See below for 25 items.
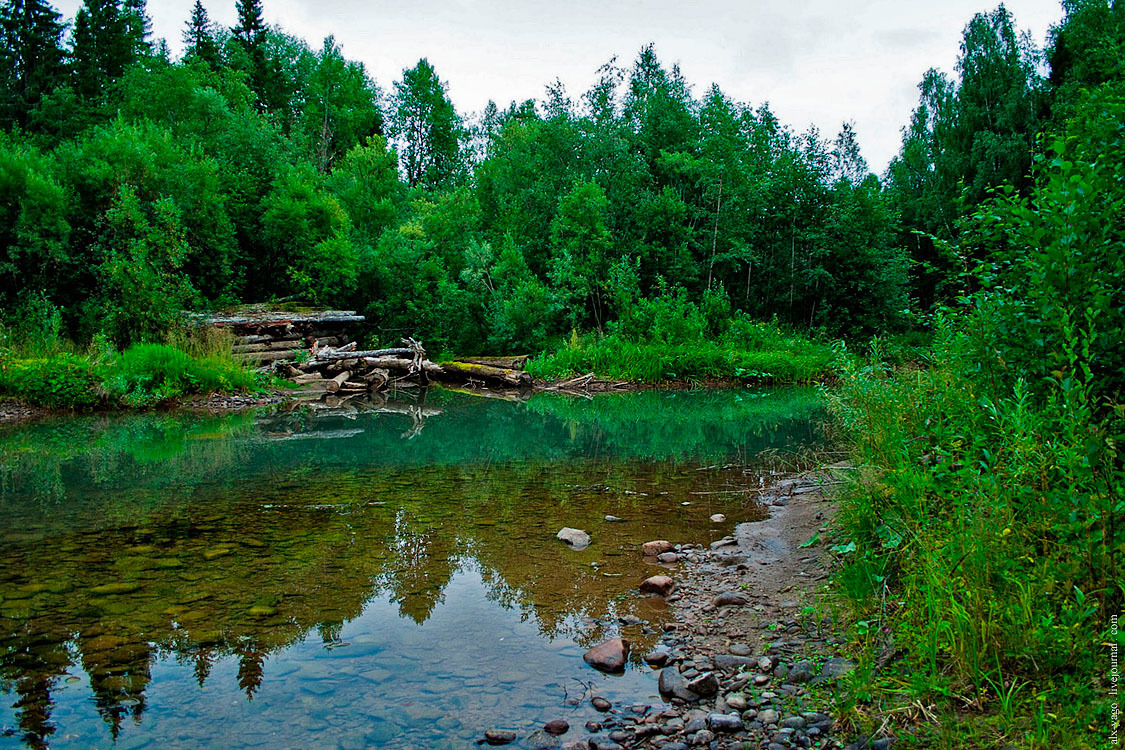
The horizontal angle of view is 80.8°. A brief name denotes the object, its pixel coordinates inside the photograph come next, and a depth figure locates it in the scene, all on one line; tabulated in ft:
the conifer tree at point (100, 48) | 129.90
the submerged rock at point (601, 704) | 10.48
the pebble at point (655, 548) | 17.61
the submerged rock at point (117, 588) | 15.02
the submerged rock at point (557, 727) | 9.87
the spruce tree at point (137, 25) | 140.46
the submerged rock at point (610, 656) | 11.76
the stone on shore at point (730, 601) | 14.28
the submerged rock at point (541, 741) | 9.52
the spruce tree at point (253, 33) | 150.51
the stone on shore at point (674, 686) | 10.65
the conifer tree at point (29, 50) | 125.59
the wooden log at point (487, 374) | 67.62
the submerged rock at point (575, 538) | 18.38
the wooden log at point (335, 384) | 59.52
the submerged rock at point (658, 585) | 15.12
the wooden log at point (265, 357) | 55.93
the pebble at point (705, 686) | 10.66
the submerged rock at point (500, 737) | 9.64
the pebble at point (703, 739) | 9.37
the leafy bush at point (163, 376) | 45.57
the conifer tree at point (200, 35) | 140.56
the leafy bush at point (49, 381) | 42.78
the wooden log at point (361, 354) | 63.82
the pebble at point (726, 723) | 9.55
